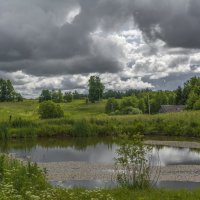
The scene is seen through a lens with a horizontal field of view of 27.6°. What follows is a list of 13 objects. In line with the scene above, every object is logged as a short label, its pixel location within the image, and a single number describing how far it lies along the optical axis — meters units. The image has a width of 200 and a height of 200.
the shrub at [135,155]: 14.56
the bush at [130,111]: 93.39
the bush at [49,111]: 79.91
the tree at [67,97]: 162.31
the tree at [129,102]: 116.00
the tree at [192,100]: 92.50
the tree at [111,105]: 112.56
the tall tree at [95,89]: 135.62
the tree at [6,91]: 131.62
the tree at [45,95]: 149.49
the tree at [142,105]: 118.09
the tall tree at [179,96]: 114.09
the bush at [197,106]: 84.19
